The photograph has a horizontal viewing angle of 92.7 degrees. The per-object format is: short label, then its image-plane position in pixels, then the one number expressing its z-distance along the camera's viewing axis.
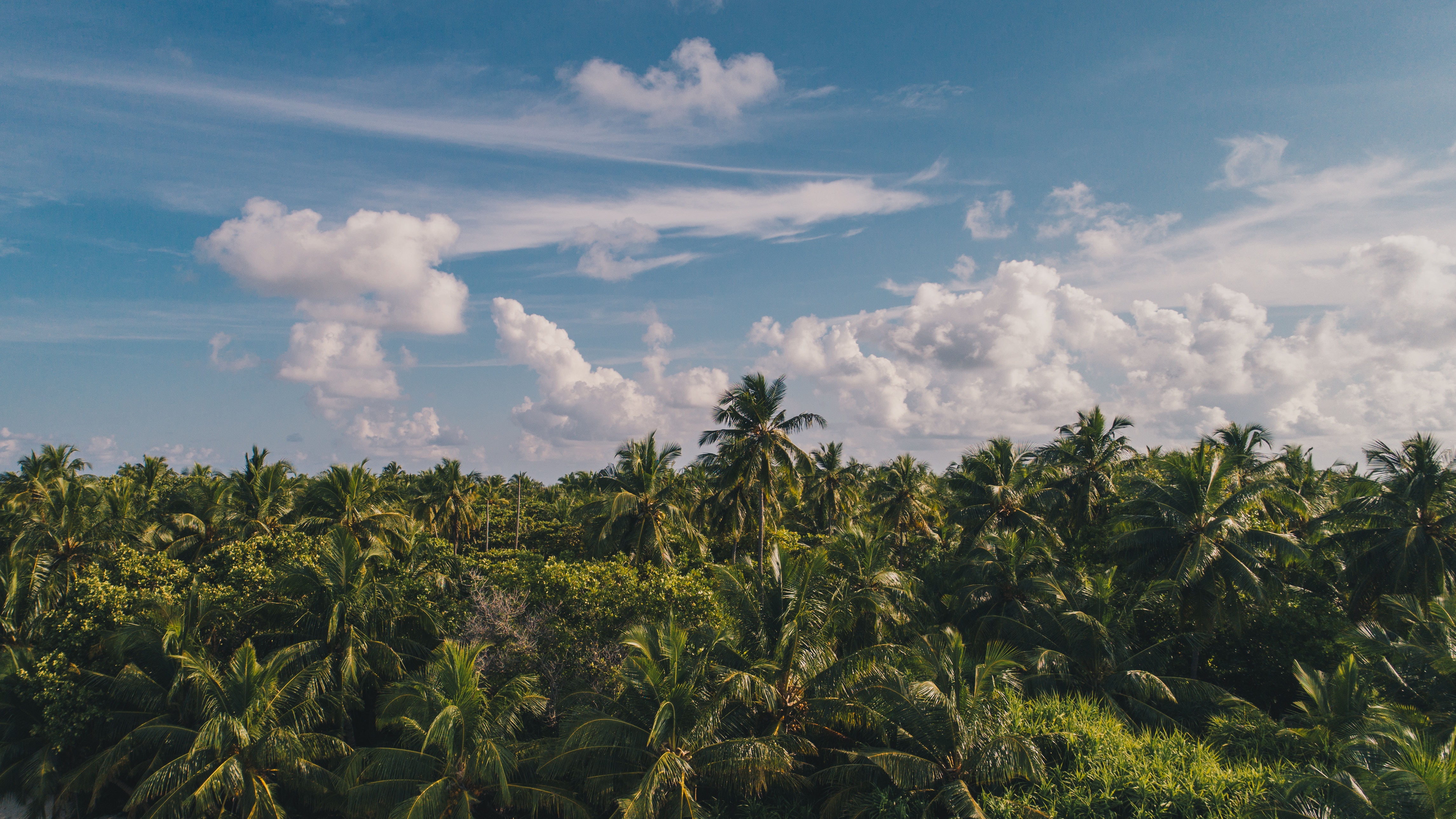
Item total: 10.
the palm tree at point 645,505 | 28.78
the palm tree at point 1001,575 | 24.44
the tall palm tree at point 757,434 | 27.69
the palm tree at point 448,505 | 47.78
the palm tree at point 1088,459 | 28.98
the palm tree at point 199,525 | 29.95
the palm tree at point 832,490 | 42.22
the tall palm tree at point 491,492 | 52.81
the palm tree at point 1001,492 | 29.55
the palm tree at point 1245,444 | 29.28
